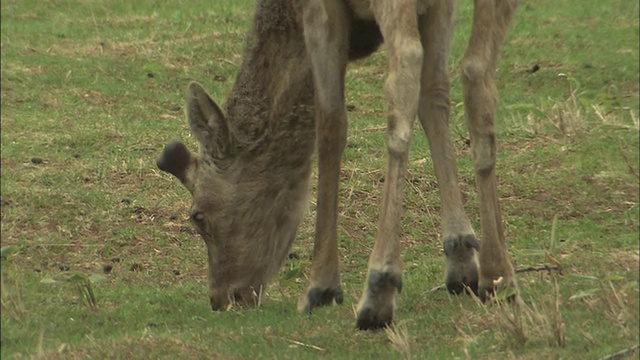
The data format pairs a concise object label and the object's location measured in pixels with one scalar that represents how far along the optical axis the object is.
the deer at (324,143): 12.78
